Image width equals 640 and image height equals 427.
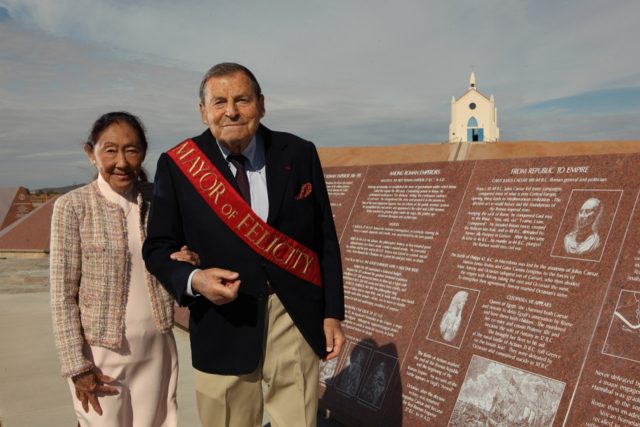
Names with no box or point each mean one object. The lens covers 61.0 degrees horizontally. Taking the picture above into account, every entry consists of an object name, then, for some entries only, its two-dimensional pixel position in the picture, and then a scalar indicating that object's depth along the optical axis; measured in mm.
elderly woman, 2047
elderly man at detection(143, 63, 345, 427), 1839
